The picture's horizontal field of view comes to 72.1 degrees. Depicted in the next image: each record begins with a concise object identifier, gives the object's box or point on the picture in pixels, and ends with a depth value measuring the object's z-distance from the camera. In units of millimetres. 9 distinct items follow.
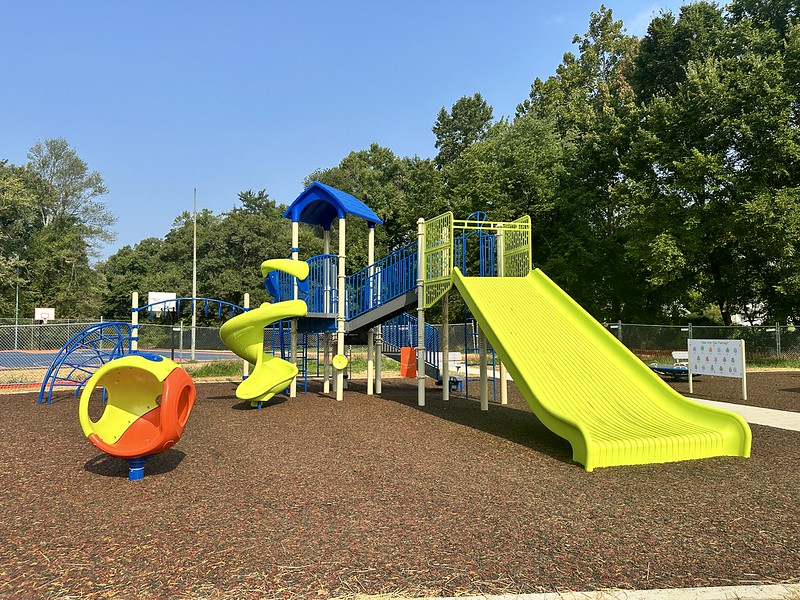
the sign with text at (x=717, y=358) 12273
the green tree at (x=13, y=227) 38272
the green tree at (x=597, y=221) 28906
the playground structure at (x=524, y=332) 6680
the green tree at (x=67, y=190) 49281
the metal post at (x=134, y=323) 11474
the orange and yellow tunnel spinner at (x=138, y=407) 5379
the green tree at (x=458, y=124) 51219
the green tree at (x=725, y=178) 22812
